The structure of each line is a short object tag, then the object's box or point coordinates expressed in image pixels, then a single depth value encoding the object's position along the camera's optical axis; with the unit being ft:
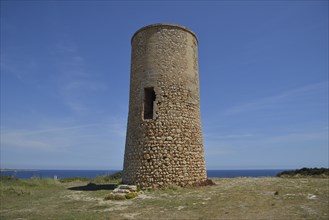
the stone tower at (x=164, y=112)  44.52
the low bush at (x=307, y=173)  65.16
